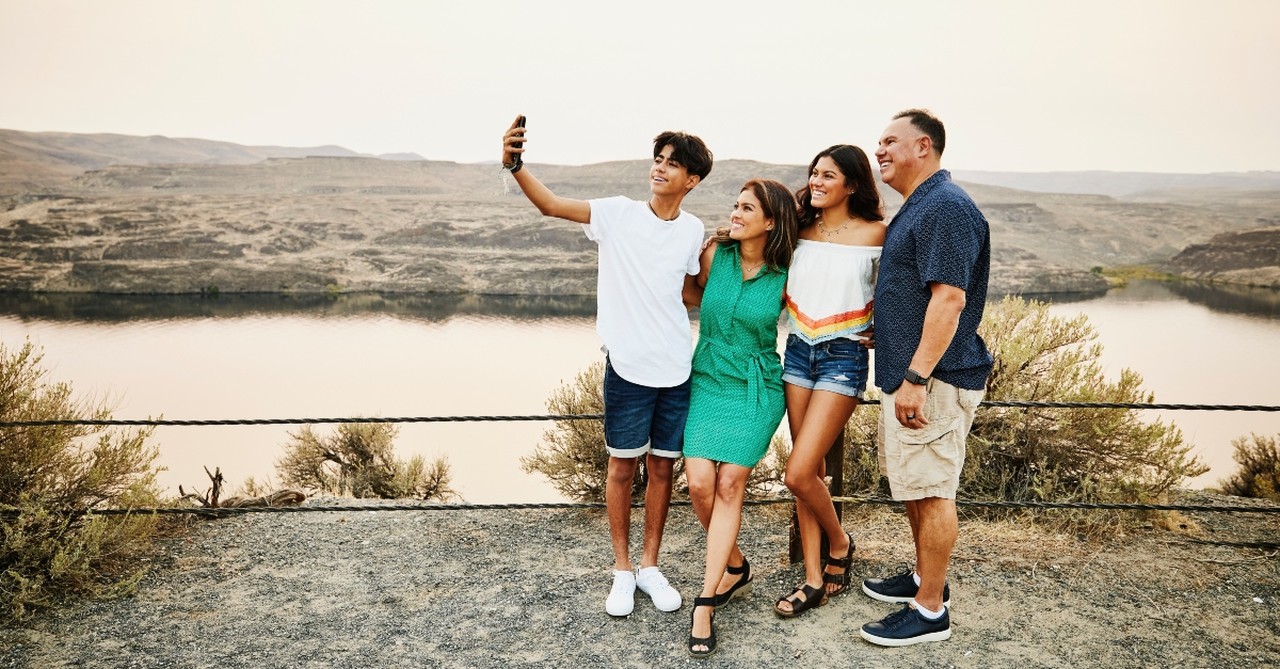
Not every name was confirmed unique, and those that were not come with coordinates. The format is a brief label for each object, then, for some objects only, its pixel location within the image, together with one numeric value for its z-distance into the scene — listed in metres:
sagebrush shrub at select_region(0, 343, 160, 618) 3.11
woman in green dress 2.73
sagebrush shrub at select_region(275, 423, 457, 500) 6.59
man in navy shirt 2.40
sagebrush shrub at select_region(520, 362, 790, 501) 4.92
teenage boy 2.71
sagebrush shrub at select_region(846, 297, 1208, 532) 4.46
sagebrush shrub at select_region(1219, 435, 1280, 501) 5.72
